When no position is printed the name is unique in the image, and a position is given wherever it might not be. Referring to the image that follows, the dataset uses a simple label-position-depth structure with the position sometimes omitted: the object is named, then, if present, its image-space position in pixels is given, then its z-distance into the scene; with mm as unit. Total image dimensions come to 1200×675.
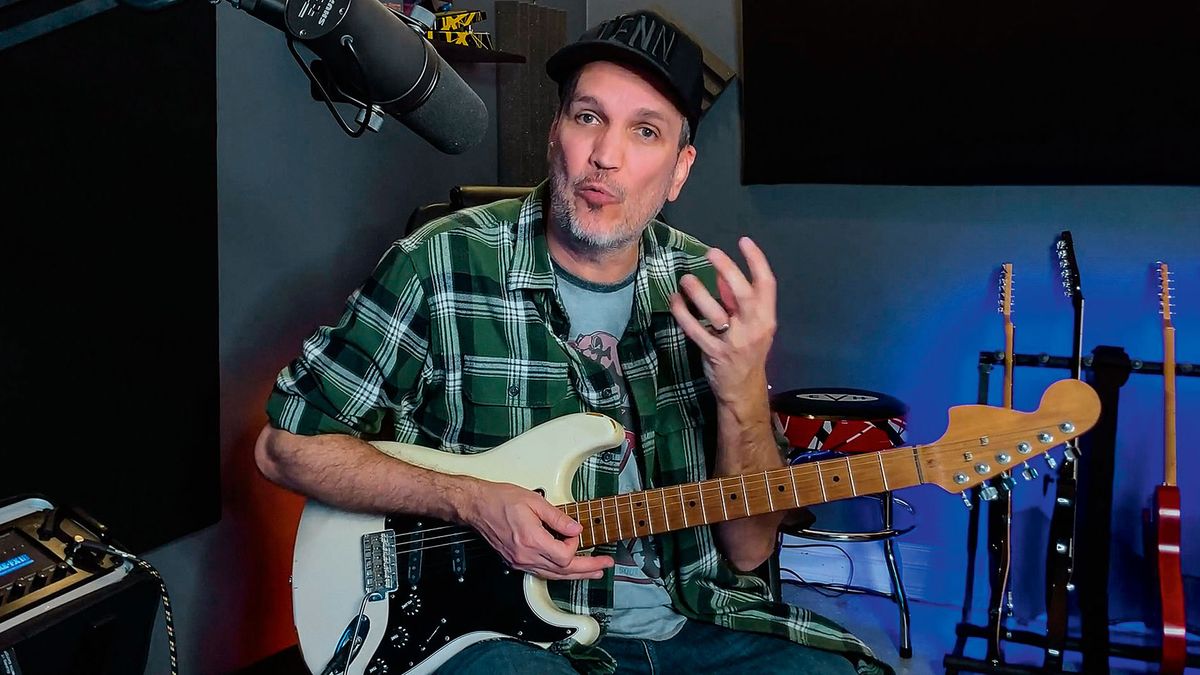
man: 1332
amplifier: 887
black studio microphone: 682
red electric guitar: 2211
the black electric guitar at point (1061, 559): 2354
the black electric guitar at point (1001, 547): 2410
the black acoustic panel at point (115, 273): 1521
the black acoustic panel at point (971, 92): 2547
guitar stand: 2367
